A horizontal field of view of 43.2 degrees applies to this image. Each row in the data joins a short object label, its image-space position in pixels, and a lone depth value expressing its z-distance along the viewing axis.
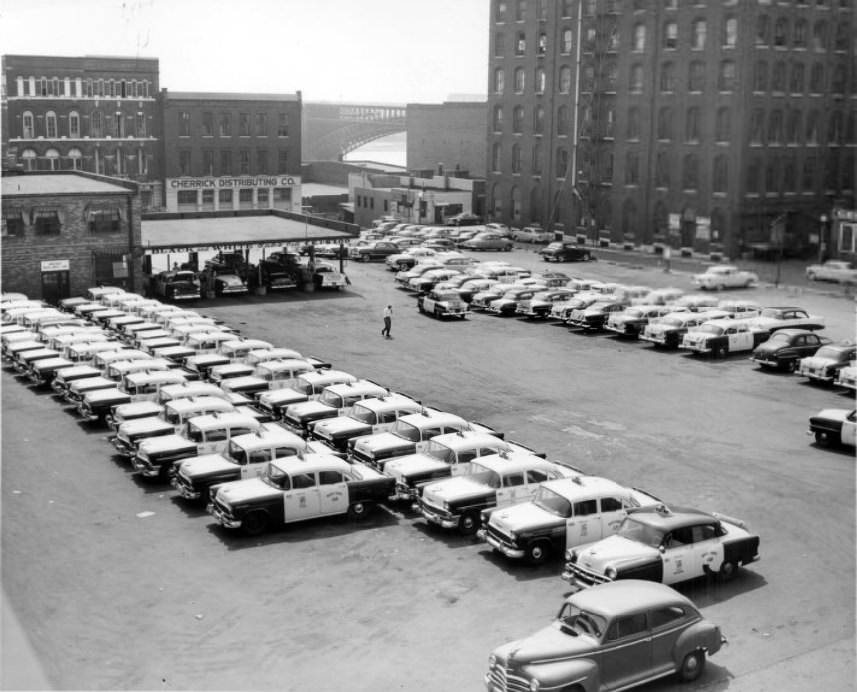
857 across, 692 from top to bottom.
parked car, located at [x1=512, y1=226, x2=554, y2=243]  77.12
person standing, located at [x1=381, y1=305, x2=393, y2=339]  41.94
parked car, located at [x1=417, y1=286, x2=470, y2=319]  46.25
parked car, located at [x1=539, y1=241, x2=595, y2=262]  64.19
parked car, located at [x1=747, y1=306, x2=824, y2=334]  40.19
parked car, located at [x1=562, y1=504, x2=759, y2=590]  17.33
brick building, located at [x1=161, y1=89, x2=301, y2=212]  98.19
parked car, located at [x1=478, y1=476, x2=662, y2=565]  18.98
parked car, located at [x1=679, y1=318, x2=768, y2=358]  38.66
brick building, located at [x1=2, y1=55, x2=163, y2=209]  92.94
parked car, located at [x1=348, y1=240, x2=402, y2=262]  67.00
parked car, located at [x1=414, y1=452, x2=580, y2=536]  20.55
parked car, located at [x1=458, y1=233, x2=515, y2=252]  73.25
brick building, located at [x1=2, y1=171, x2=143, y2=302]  48.75
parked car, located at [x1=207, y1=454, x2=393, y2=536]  20.45
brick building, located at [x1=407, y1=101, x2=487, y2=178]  114.00
